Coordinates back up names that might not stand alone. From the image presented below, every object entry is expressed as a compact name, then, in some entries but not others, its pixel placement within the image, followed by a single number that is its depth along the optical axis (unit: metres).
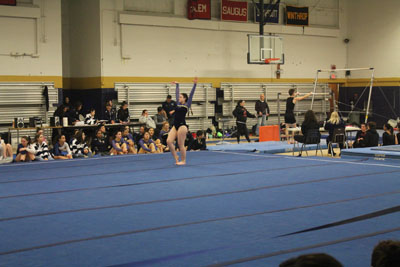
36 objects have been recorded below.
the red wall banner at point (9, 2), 15.20
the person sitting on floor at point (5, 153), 11.09
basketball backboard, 17.72
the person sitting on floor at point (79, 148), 12.57
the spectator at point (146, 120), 16.19
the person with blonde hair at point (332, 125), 13.04
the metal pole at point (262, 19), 19.08
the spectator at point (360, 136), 12.73
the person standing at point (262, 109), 17.98
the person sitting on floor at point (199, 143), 13.09
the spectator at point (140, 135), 13.57
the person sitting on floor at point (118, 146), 12.73
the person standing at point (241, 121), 16.50
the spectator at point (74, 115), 14.52
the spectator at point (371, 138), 12.53
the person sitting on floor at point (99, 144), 13.11
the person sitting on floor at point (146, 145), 12.97
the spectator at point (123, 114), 16.09
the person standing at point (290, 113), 14.67
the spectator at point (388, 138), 12.54
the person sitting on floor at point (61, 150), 11.85
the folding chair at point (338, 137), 12.94
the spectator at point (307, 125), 12.63
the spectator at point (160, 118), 16.36
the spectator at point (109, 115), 15.67
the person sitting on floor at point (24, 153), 11.05
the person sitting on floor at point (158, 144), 13.28
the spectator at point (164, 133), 14.16
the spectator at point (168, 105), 16.70
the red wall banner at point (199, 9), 18.80
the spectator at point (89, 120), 14.68
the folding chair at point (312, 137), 12.60
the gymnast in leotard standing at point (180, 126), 9.78
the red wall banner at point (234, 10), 19.64
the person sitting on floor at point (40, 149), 11.27
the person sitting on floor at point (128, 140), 13.03
